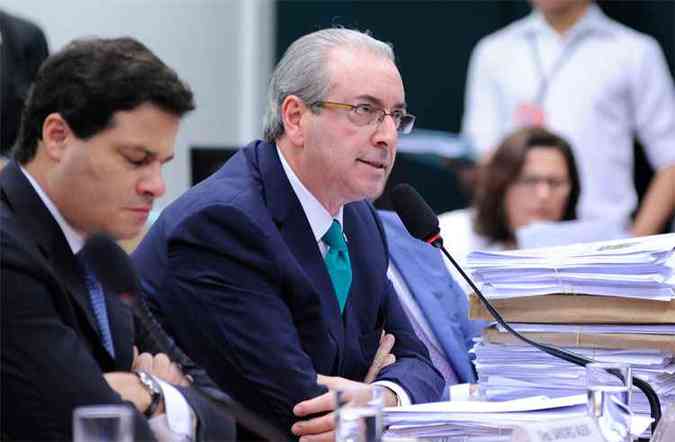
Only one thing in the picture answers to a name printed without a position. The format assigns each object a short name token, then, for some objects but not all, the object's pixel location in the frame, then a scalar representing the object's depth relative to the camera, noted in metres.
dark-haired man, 4.07
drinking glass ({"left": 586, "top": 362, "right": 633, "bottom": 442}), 4.21
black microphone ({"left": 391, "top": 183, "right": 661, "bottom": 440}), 4.96
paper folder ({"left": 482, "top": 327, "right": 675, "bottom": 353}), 5.04
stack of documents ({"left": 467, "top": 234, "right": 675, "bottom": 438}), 5.05
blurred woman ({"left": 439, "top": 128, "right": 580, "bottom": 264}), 9.27
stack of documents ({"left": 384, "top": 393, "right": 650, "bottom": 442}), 4.42
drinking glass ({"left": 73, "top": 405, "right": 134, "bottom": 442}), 3.24
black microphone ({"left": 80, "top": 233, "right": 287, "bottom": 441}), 3.85
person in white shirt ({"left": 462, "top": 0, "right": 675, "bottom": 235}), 10.87
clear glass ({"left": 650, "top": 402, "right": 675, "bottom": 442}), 4.48
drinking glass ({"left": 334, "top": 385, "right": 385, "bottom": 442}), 3.72
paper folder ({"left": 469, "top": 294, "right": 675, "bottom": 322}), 5.06
